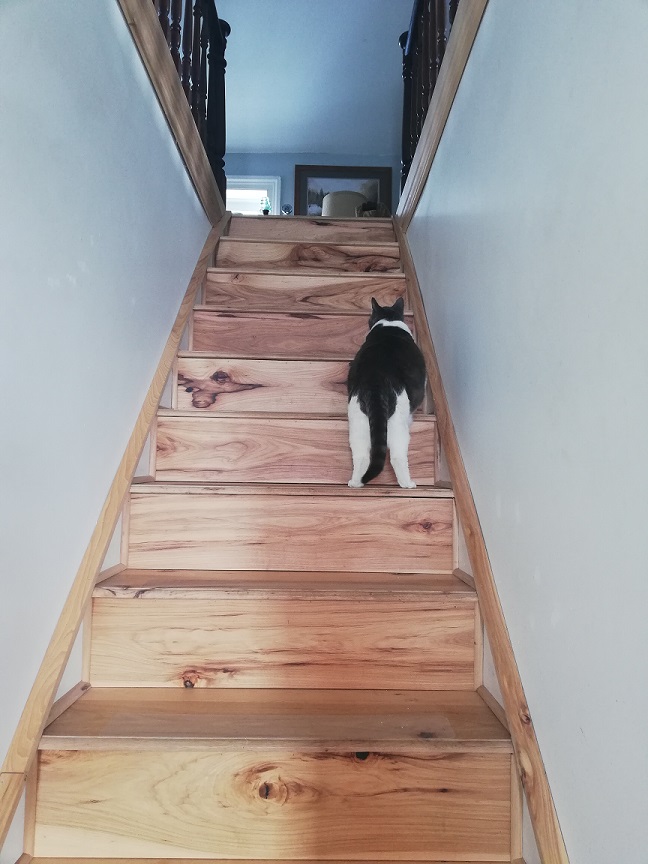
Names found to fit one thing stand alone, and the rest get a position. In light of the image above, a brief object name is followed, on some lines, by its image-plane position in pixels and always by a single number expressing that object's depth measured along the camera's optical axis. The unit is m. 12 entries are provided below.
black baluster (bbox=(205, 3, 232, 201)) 2.63
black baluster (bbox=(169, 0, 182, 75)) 1.95
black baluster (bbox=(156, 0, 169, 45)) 1.81
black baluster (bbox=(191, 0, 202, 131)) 2.30
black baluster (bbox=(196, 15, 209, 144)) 2.42
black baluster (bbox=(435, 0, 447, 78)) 2.09
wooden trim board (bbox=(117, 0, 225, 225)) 1.49
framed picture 5.04
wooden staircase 0.90
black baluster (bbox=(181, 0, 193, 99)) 2.13
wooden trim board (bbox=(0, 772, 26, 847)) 0.83
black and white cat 1.48
